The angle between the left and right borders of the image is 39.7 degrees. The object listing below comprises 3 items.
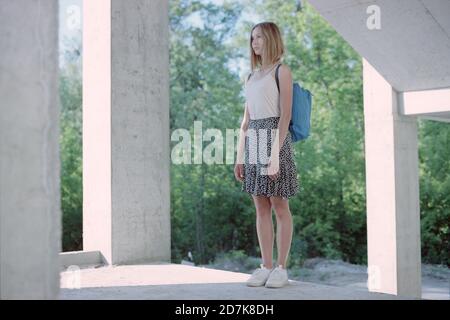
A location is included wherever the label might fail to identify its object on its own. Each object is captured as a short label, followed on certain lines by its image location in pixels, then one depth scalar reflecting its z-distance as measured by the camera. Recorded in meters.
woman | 3.94
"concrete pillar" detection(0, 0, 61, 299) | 2.77
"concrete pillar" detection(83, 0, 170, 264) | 5.62
